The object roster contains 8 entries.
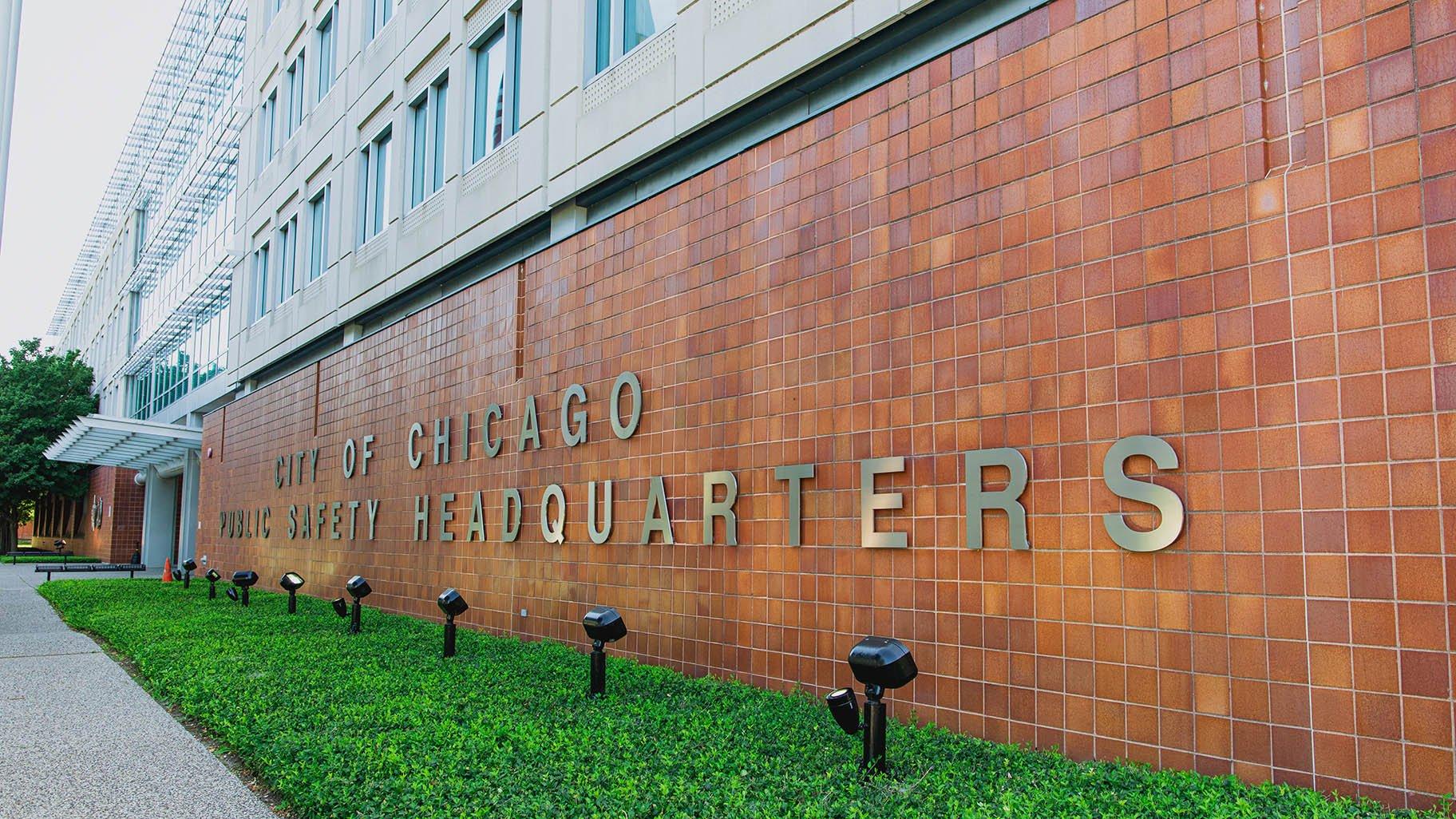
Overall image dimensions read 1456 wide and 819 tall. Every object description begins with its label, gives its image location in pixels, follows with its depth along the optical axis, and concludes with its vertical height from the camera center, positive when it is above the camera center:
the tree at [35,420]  47.66 +4.23
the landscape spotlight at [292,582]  14.73 -1.05
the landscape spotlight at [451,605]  10.27 -0.95
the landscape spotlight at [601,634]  7.89 -0.94
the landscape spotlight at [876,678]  5.34 -0.86
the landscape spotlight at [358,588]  12.45 -0.95
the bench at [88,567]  34.79 -2.14
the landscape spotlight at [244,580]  16.39 -1.14
